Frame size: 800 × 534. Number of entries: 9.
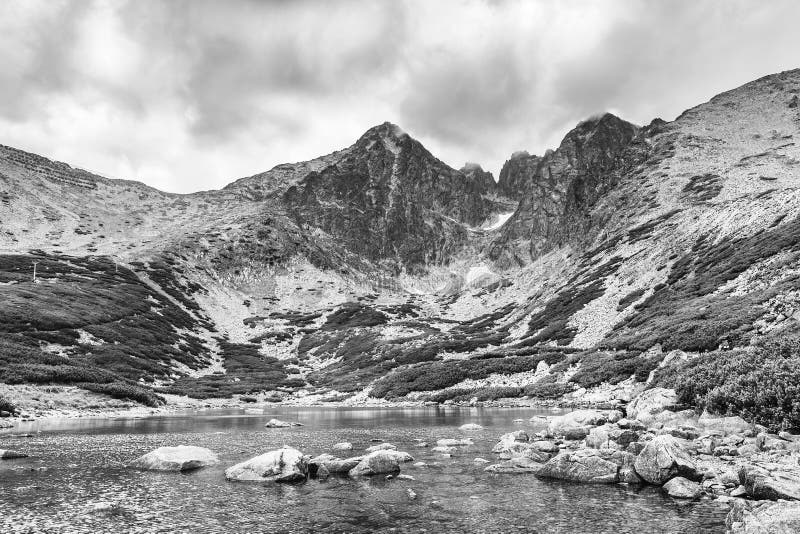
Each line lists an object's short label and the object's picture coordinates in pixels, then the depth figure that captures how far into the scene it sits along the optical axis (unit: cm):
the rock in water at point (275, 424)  3580
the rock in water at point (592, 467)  1453
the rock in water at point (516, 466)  1694
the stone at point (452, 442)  2380
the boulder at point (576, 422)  2200
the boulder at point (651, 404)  2208
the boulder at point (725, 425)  1673
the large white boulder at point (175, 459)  1845
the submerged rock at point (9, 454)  2050
